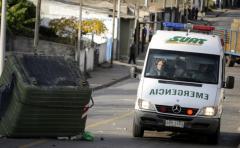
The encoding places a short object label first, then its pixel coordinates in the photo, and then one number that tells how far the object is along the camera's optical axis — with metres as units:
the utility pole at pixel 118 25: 52.14
